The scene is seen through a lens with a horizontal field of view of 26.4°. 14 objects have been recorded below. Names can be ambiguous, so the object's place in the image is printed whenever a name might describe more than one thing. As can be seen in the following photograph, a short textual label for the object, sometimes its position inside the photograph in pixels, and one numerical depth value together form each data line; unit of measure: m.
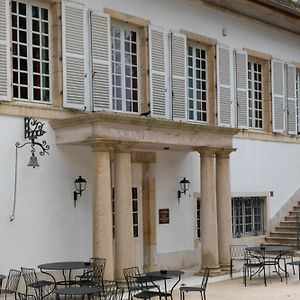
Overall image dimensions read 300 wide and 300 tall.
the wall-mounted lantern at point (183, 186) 15.46
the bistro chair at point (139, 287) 9.91
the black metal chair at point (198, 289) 10.47
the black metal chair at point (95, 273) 11.40
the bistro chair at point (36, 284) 10.43
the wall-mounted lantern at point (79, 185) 12.86
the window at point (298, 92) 20.27
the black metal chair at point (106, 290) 10.58
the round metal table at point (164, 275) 10.70
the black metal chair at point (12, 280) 11.20
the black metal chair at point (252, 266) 13.01
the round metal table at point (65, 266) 11.08
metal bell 11.61
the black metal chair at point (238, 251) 16.28
